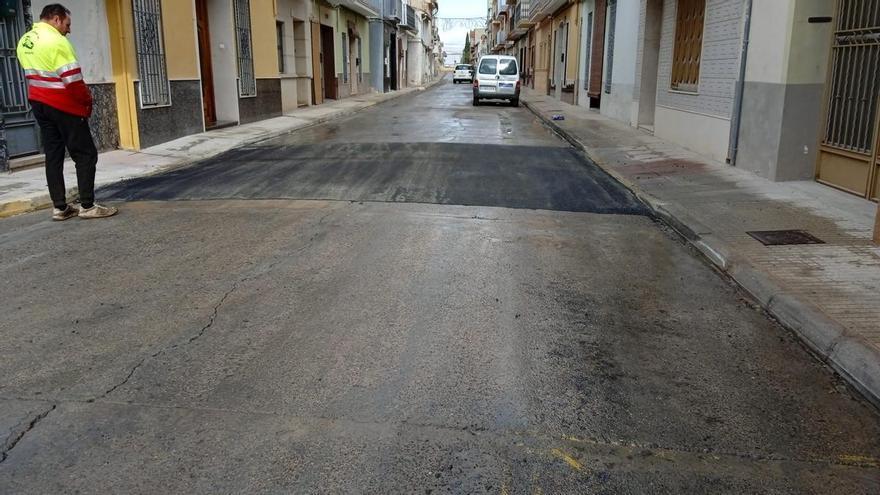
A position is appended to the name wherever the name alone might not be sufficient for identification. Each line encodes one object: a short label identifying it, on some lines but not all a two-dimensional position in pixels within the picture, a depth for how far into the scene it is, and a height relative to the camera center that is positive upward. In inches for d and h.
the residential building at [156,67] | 407.5 +9.5
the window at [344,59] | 1233.4 +36.0
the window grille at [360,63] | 1388.4 +32.5
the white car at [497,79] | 1082.1 +1.5
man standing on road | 263.7 -8.9
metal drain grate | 245.4 -55.1
